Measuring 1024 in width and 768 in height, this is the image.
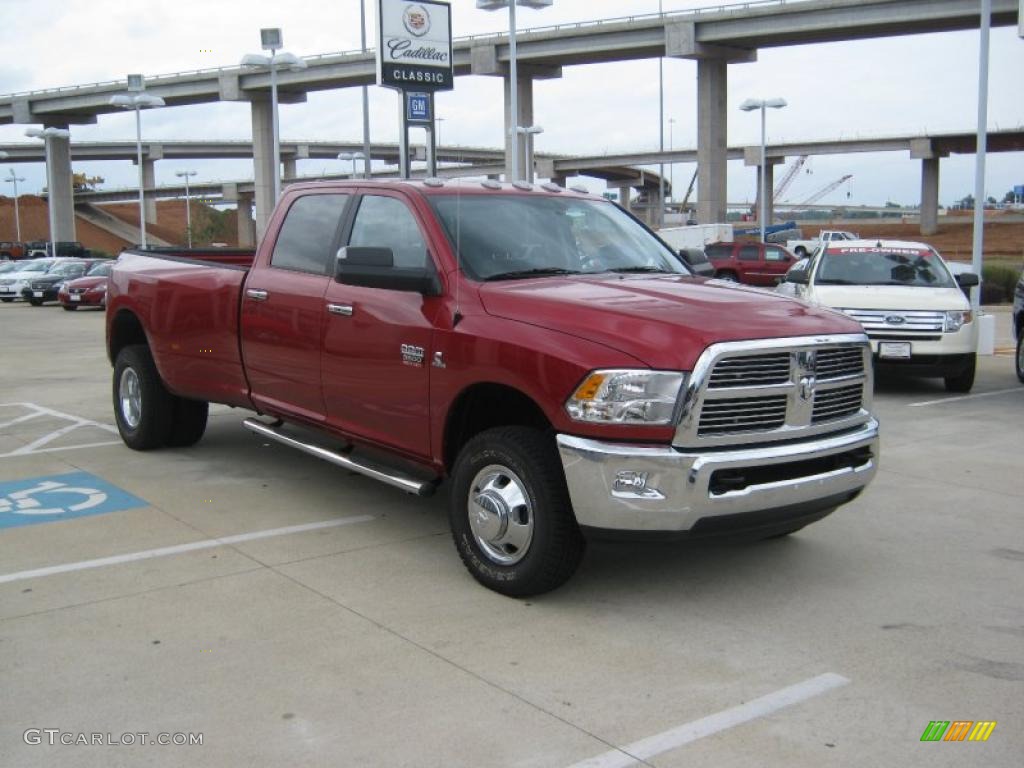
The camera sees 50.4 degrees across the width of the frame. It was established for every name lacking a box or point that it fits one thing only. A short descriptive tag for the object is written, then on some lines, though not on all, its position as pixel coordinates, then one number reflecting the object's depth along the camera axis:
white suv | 11.70
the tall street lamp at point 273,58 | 31.19
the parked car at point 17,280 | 35.44
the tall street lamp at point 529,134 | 45.38
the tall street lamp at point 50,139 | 54.50
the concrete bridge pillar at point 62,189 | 80.44
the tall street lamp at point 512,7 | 24.25
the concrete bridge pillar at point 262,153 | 73.69
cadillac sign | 24.39
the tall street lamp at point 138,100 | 42.06
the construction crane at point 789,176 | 163.12
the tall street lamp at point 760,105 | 44.72
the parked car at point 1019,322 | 12.86
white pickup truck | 48.30
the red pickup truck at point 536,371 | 4.67
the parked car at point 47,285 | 33.44
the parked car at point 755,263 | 37.53
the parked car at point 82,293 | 29.78
